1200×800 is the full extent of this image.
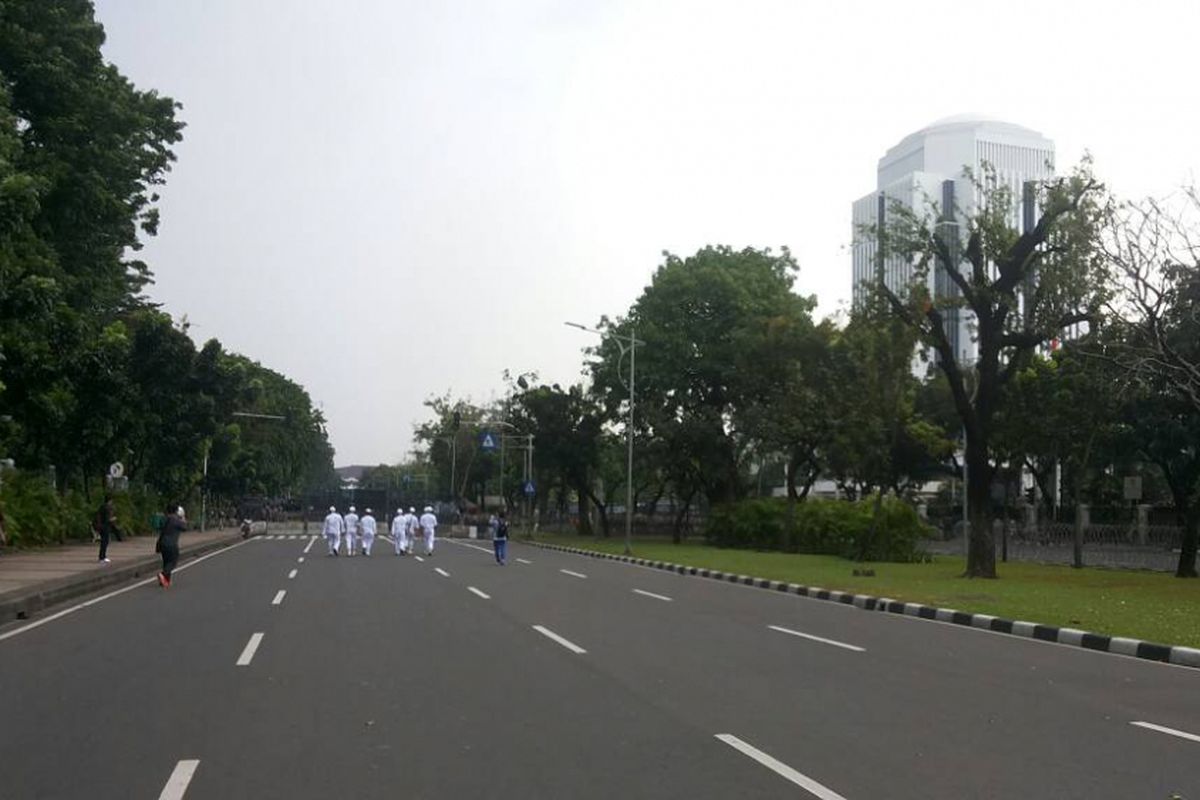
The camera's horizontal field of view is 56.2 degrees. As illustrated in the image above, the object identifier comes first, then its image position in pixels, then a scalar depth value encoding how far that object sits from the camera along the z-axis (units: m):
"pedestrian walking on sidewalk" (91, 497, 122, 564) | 26.72
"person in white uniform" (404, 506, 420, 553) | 38.31
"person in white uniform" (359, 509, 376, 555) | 36.16
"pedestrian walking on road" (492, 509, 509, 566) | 31.20
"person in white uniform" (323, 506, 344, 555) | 35.72
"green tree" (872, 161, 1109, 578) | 26.20
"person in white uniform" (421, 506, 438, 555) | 37.38
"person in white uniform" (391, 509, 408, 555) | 37.94
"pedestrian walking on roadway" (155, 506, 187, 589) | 21.78
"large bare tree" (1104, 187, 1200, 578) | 23.94
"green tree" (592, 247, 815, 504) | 48.22
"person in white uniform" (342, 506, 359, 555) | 36.25
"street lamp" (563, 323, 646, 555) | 40.12
